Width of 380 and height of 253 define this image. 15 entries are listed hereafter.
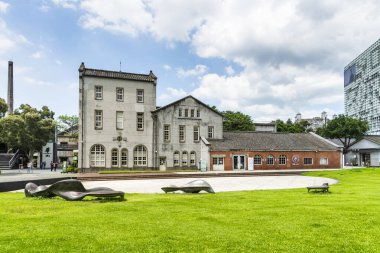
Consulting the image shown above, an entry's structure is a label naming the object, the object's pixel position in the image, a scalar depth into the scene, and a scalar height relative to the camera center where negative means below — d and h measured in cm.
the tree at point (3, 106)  5741 +771
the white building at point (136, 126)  4028 +297
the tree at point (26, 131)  5112 +300
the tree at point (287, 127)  7644 +478
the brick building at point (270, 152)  4269 -68
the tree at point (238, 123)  6619 +502
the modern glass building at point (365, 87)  8544 +1715
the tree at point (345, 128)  5556 +312
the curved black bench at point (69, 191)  1146 -153
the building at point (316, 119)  15212 +1342
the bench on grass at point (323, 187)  1443 -179
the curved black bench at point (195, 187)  1441 -172
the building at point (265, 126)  6619 +430
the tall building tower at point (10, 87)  6547 +1246
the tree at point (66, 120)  6938 +606
